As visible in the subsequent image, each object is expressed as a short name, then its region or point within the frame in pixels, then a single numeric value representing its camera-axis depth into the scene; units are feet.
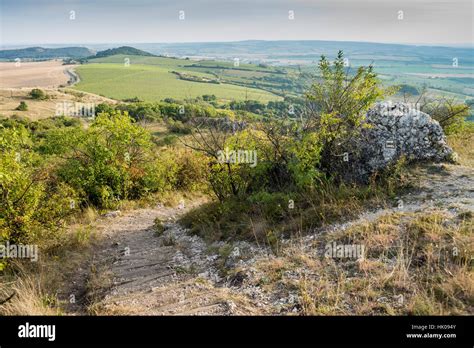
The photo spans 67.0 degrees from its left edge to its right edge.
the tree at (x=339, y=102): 31.50
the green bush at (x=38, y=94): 243.40
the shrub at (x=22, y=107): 207.42
